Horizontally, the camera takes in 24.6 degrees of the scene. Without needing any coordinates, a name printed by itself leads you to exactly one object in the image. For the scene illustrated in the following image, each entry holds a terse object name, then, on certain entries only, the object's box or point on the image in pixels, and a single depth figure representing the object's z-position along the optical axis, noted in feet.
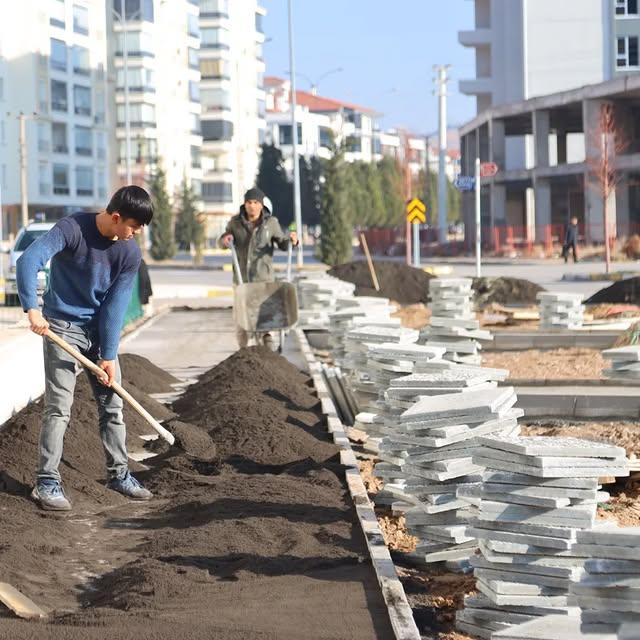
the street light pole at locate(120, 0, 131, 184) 209.26
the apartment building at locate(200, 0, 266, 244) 379.76
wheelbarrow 51.62
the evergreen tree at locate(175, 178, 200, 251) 234.17
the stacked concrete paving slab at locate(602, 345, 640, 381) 46.62
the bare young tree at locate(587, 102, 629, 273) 162.91
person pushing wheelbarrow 49.80
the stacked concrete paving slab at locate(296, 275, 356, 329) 76.59
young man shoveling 27.58
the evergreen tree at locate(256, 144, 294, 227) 330.75
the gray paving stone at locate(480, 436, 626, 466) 21.12
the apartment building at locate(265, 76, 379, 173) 519.19
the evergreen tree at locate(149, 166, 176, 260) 220.64
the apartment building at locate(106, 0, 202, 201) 336.90
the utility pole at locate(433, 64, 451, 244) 232.16
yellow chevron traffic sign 130.52
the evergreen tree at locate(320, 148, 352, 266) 164.96
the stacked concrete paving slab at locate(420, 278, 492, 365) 49.00
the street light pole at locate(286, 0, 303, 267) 182.70
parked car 101.86
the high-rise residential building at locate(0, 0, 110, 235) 282.77
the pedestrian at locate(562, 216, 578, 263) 162.71
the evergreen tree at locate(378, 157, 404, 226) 352.49
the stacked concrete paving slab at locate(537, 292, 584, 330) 70.64
